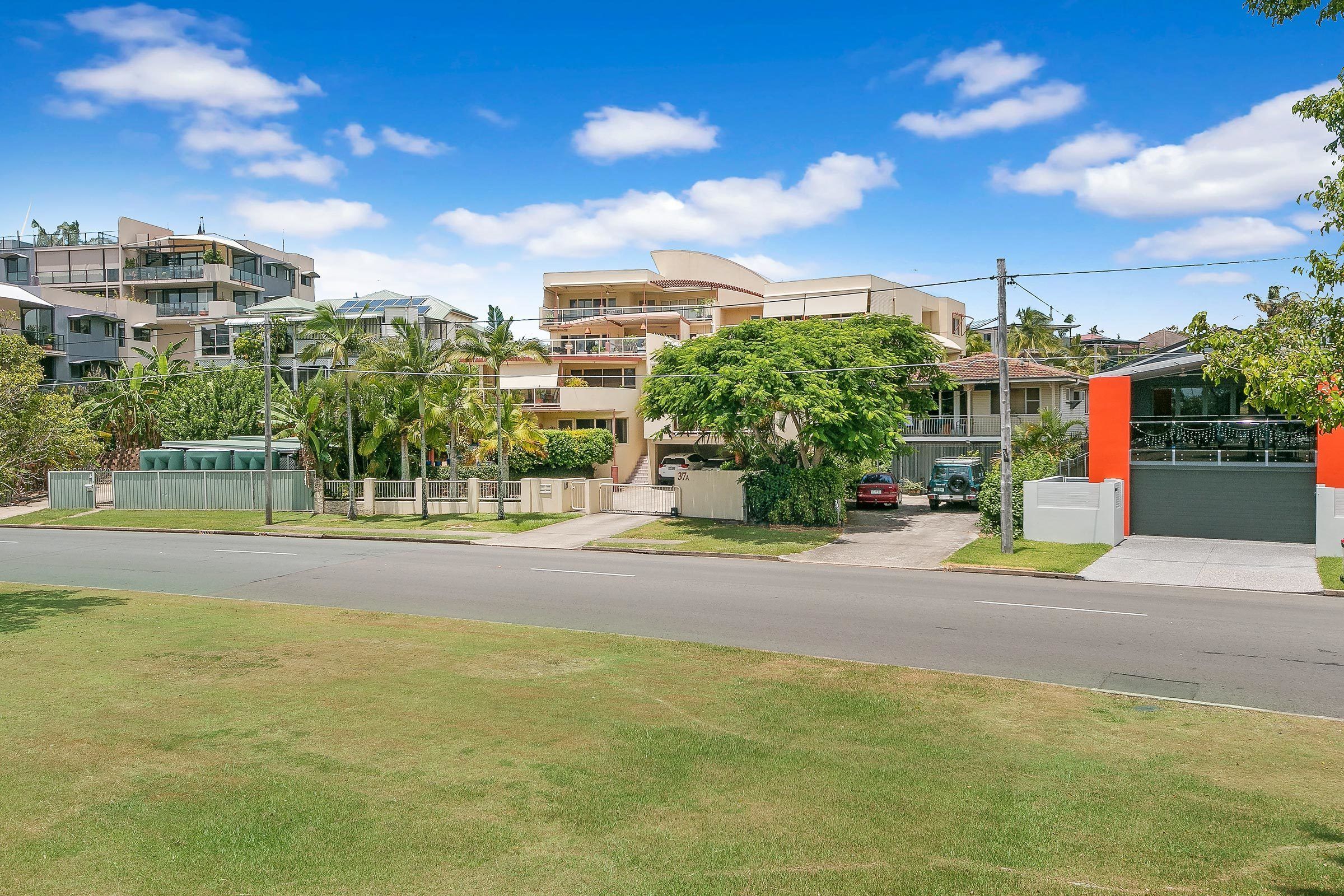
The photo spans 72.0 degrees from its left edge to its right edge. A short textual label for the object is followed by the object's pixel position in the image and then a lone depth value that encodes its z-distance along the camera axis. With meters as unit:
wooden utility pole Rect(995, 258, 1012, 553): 23.34
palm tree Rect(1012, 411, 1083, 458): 34.44
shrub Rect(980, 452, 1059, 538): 27.20
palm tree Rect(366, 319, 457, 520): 34.22
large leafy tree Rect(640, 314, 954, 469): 26.91
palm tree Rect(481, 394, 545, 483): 37.25
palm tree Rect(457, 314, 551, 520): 31.61
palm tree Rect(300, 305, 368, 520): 34.50
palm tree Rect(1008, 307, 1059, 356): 70.38
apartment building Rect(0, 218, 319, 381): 62.03
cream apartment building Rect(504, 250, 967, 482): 49.12
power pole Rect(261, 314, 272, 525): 34.47
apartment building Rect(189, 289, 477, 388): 58.19
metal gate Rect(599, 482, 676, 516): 35.47
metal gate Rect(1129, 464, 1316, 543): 25.34
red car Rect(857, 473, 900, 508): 35.12
